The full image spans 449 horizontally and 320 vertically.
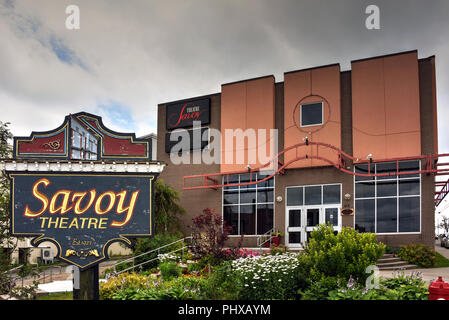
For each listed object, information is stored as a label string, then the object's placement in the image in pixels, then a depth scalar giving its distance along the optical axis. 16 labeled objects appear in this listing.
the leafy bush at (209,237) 15.61
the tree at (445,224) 58.72
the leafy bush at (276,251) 17.02
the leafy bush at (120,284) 11.76
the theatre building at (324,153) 20.77
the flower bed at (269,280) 10.63
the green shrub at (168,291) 10.35
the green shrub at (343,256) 10.77
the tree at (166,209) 24.02
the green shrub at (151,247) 17.72
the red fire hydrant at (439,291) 8.04
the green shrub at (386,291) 9.52
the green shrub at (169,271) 14.85
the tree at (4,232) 11.21
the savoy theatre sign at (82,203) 9.27
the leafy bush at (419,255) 18.27
